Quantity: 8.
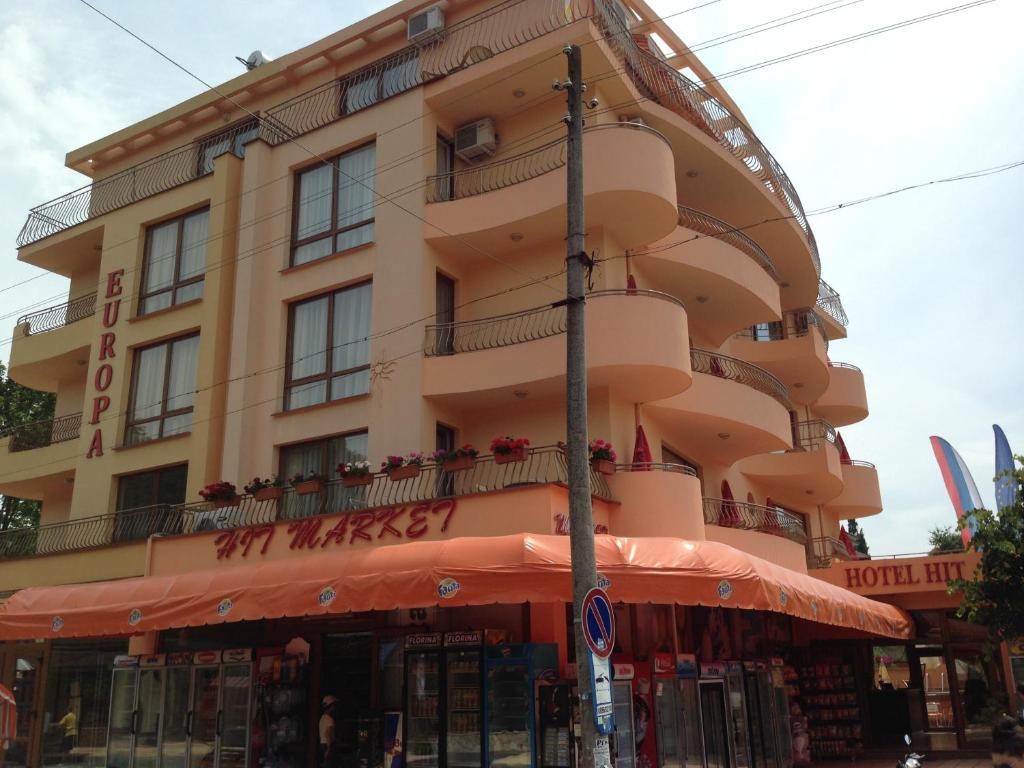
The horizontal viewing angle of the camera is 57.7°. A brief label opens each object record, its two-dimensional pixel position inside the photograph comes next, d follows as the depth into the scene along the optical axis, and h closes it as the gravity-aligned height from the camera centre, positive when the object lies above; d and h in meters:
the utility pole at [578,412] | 9.91 +2.93
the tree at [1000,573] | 15.66 +1.52
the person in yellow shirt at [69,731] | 20.11 -1.00
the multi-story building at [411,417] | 14.73 +5.16
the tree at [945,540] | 62.29 +8.33
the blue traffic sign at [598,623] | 9.58 +0.50
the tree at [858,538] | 66.50 +9.08
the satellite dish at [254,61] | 26.31 +16.80
